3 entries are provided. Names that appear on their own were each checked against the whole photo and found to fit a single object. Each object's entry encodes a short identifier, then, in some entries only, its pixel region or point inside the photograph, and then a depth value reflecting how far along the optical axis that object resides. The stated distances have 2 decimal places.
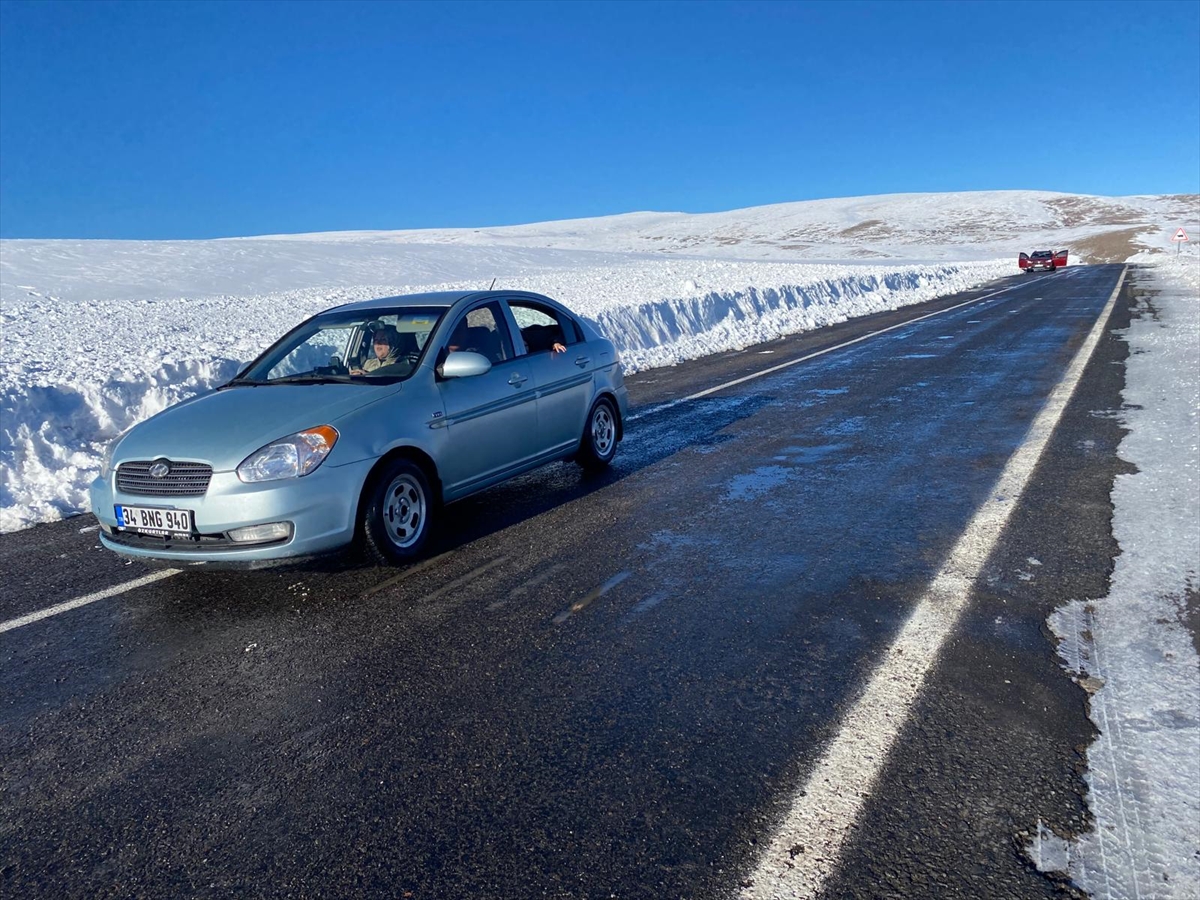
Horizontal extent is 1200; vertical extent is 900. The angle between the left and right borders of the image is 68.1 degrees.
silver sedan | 4.65
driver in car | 5.83
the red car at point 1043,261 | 51.62
